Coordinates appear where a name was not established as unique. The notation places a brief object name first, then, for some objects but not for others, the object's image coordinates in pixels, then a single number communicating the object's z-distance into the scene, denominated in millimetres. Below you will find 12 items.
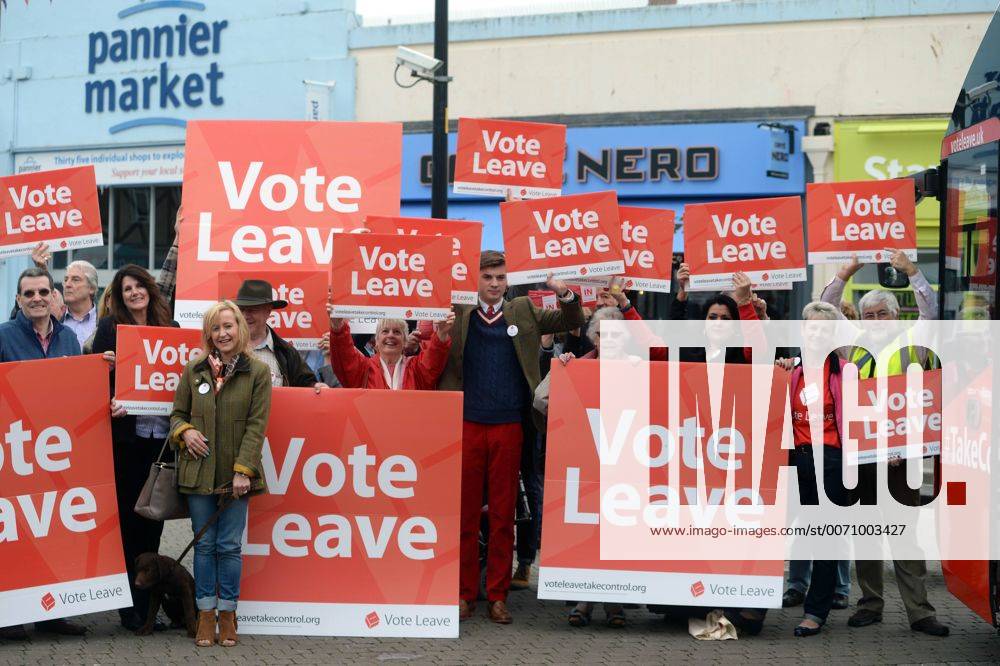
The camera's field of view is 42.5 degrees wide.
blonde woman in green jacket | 6930
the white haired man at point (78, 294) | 8727
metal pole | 13727
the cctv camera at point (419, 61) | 13779
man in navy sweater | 7759
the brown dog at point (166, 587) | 7035
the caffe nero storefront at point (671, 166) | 18516
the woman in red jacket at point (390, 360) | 7605
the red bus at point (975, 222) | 6711
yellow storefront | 17719
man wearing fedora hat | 7672
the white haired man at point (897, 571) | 7551
